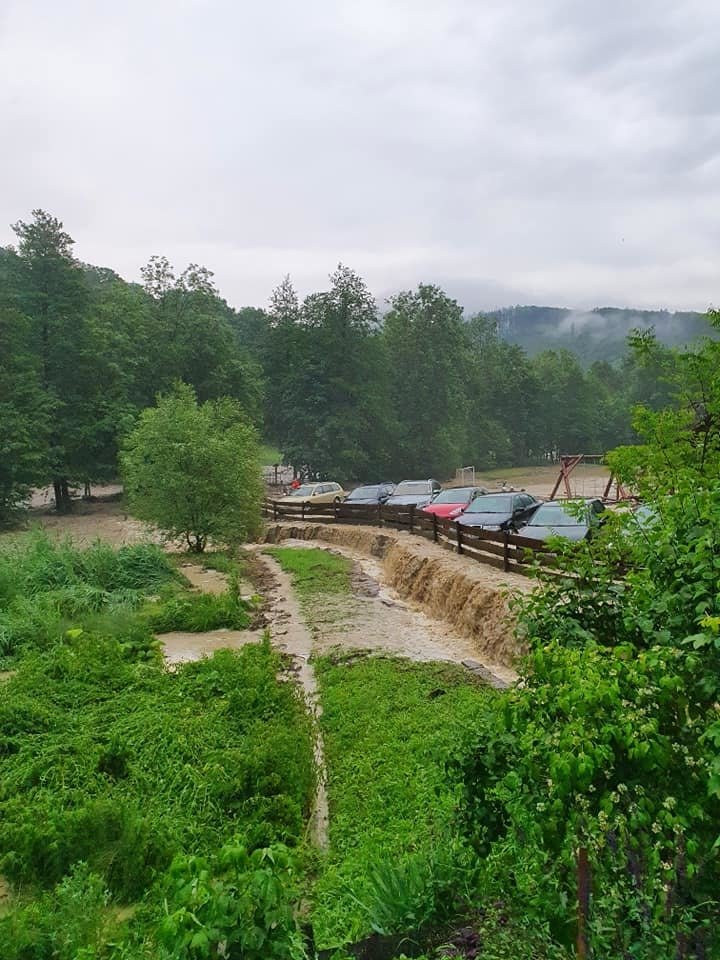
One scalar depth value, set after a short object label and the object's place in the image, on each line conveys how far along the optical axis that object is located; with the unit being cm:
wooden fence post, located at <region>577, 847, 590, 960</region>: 306
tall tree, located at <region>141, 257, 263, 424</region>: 4259
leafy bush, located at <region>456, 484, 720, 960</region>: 255
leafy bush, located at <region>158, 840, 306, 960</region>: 290
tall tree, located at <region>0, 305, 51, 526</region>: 3241
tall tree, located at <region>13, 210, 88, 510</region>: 3684
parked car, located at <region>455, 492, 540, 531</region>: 1902
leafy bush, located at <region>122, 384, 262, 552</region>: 2289
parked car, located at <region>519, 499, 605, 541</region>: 1512
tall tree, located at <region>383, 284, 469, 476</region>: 5672
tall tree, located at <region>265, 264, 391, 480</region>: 4891
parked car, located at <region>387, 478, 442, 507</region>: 2745
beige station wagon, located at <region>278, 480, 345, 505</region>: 3274
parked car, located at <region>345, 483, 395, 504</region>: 2945
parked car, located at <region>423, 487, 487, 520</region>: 2325
